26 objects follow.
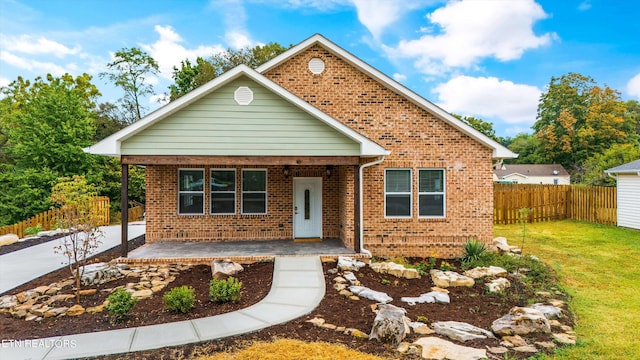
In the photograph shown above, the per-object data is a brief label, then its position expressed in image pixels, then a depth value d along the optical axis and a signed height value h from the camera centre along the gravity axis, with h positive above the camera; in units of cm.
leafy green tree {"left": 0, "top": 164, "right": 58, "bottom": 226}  1939 -31
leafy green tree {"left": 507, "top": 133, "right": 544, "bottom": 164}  5556 +606
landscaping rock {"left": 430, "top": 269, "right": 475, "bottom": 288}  820 -222
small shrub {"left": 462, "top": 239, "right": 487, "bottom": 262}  1033 -191
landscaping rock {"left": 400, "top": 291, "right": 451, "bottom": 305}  704 -229
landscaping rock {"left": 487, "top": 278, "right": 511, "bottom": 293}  777 -226
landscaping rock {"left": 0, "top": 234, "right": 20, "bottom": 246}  1238 -182
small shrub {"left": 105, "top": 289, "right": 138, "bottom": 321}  583 -197
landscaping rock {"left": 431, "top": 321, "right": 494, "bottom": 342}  536 -228
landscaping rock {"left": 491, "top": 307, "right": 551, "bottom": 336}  558 -225
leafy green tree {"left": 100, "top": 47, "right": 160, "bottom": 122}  3180 +1055
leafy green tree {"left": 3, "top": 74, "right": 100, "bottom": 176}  2005 +325
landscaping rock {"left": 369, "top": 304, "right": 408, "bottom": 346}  511 -211
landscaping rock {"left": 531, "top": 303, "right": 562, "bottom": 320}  635 -232
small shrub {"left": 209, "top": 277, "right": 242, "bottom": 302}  665 -199
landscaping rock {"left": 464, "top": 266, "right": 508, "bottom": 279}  884 -220
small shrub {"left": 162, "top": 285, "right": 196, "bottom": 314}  613 -199
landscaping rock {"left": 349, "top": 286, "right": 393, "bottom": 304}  696 -221
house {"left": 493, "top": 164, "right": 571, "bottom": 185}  4516 +167
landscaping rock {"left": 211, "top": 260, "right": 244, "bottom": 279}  835 -198
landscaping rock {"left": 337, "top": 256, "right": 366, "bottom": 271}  895 -201
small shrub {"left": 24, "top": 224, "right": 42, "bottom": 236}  1422 -172
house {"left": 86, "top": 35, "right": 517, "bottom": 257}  948 +78
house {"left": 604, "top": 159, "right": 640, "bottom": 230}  1574 -34
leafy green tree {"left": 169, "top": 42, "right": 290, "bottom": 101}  2867 +1069
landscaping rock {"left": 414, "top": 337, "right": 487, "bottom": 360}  471 -229
